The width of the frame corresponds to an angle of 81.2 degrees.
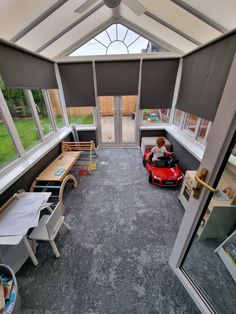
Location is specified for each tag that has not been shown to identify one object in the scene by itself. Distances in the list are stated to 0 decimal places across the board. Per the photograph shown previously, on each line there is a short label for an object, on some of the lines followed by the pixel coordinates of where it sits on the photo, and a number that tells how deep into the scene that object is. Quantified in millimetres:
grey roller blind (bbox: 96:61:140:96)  3178
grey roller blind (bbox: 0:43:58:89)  1730
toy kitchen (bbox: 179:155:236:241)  1286
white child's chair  1349
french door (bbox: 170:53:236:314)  690
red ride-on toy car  2430
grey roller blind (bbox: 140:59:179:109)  3115
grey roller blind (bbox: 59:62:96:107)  3207
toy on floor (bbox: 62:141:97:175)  2957
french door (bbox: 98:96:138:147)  3652
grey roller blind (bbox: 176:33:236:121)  1688
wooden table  2098
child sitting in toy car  2795
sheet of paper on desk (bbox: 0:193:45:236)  1211
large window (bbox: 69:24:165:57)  3068
